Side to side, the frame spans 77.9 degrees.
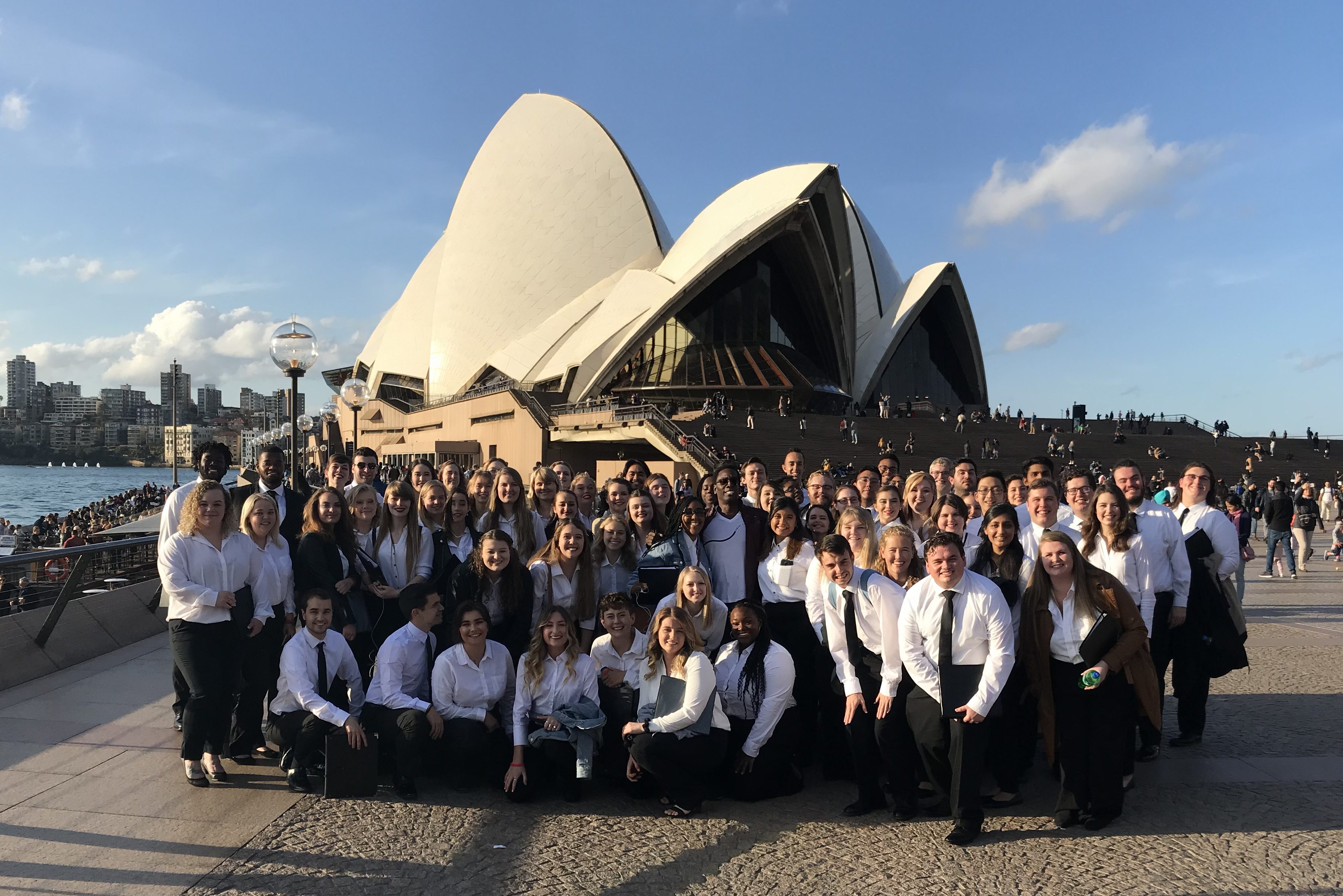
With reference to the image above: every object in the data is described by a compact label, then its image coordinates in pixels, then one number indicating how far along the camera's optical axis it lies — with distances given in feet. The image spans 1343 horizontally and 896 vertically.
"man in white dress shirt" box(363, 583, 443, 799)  11.94
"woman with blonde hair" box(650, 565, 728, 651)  12.41
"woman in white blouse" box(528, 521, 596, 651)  13.96
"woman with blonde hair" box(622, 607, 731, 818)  11.45
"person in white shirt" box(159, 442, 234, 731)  13.17
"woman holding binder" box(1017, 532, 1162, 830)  10.94
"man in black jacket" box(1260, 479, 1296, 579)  34.99
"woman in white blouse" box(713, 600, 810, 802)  11.94
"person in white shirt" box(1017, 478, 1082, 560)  13.33
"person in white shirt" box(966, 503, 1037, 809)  11.84
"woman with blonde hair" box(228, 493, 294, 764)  13.33
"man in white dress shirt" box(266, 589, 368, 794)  12.12
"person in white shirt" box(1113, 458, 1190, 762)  13.11
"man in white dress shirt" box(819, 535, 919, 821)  11.32
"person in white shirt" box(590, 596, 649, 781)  12.41
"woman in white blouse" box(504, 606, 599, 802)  11.97
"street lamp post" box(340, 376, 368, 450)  63.67
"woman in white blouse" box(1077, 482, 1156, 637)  12.37
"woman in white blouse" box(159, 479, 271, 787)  12.23
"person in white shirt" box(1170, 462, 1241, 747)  14.01
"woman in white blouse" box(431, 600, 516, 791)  12.17
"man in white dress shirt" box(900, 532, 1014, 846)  10.56
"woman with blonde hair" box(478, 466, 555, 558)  16.08
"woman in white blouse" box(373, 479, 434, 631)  15.11
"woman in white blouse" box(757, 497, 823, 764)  13.66
